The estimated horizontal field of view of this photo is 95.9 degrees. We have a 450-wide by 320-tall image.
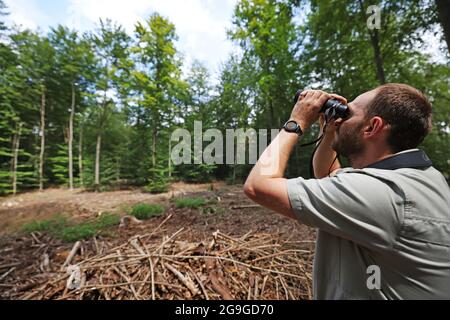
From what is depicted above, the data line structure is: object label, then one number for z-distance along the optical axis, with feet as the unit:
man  2.18
